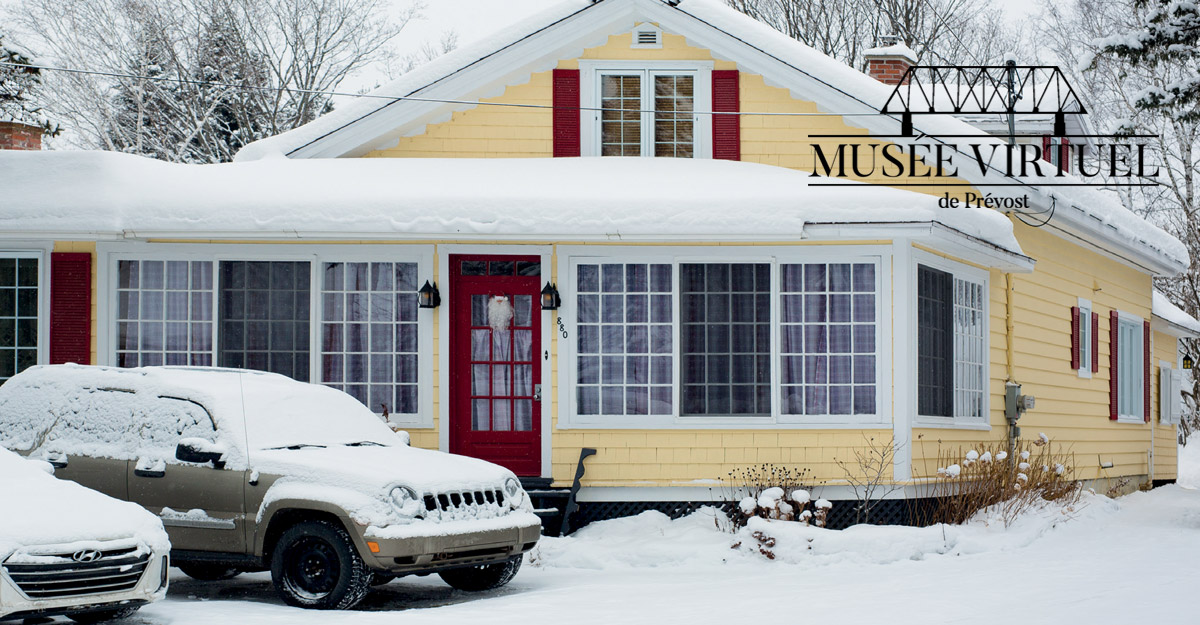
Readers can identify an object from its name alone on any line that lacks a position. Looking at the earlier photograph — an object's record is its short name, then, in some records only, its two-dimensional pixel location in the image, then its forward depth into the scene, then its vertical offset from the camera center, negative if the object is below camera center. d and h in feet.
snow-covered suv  30.81 -3.14
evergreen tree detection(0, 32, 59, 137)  87.86 +17.54
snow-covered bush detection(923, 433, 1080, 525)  43.80 -4.66
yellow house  42.24 +1.84
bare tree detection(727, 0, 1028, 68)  114.93 +27.23
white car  26.00 -4.10
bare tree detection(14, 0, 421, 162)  98.02 +21.30
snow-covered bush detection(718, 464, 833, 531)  41.37 -4.55
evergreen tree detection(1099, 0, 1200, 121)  50.85 +11.20
